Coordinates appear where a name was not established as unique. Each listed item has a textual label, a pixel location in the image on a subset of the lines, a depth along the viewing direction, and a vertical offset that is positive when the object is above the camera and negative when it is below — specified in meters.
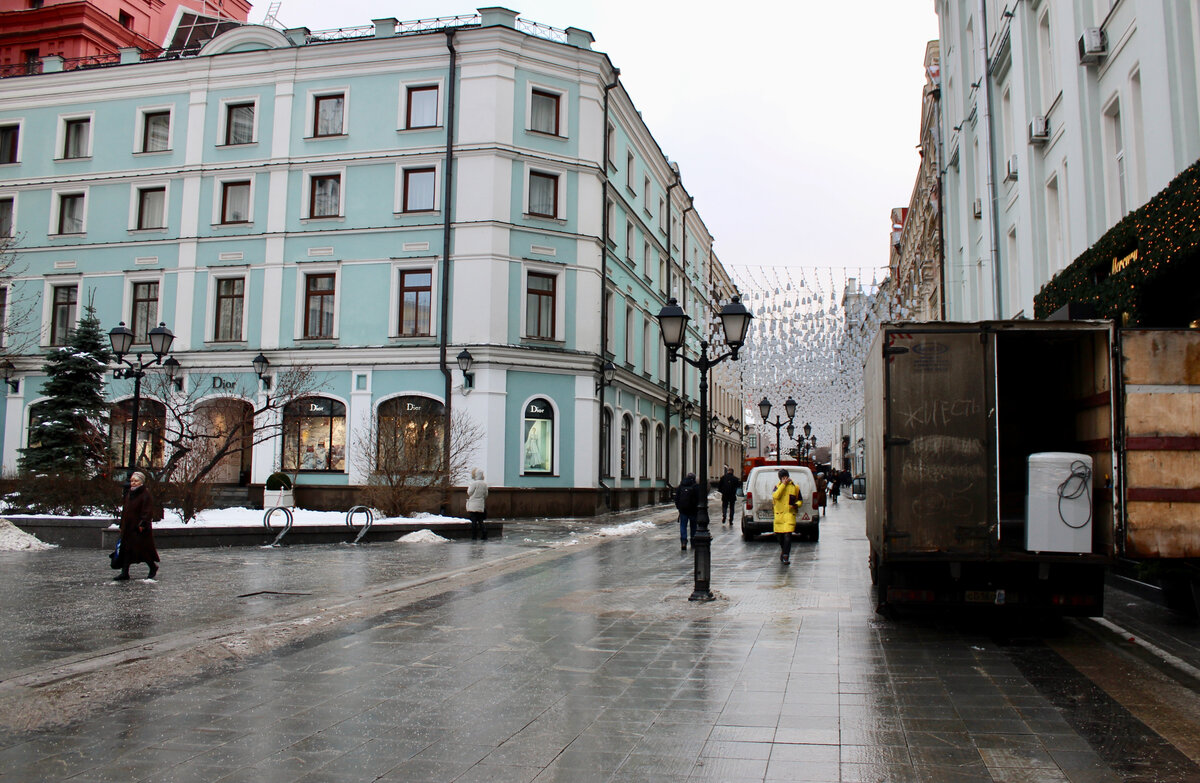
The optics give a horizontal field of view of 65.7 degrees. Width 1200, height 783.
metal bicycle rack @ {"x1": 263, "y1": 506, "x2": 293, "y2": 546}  19.17 -1.13
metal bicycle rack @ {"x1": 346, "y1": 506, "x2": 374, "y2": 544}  19.95 -1.10
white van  21.69 -0.65
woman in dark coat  12.88 -0.92
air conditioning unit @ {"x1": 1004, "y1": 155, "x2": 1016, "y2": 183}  20.77 +6.94
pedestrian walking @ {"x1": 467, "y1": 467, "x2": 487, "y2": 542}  21.28 -0.72
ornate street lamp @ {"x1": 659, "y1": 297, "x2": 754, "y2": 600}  11.73 +1.81
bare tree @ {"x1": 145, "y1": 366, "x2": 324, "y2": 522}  19.61 +1.01
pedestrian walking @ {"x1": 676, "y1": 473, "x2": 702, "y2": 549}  18.83 -0.55
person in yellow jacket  15.95 -0.59
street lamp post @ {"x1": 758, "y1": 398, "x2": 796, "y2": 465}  31.22 +2.34
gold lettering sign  12.02 +2.91
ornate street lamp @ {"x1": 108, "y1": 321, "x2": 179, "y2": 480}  19.55 +2.63
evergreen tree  25.30 +1.89
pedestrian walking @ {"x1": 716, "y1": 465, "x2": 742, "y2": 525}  28.90 -0.46
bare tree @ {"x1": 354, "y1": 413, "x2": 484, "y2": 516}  22.81 +0.12
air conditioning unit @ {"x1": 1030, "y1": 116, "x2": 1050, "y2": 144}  18.14 +6.82
